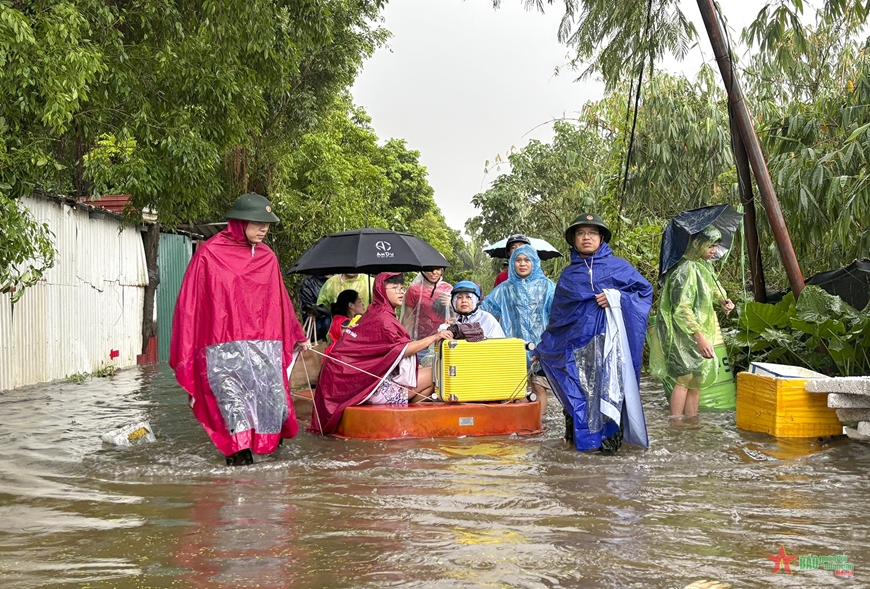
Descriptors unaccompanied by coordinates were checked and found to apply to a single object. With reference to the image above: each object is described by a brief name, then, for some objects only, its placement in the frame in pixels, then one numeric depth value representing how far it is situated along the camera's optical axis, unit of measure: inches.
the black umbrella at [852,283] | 341.1
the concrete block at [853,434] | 269.9
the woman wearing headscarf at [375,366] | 315.9
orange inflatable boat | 306.7
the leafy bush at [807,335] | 320.5
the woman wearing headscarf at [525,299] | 366.0
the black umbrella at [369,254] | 352.2
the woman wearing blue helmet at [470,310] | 334.6
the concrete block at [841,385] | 261.1
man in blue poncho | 277.7
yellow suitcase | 308.5
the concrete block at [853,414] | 271.7
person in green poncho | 342.6
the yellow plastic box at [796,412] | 288.8
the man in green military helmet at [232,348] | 267.4
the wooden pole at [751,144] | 354.6
